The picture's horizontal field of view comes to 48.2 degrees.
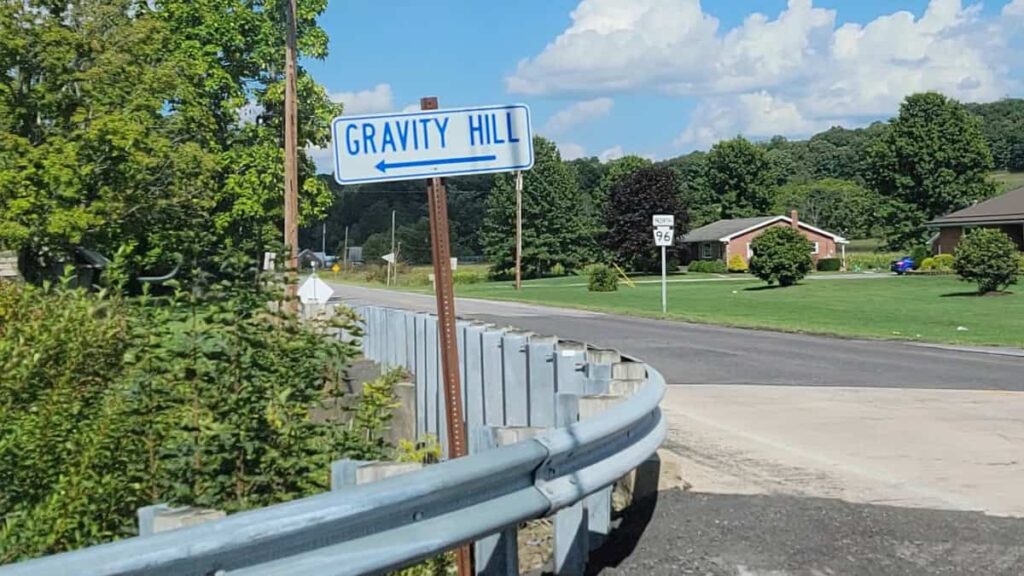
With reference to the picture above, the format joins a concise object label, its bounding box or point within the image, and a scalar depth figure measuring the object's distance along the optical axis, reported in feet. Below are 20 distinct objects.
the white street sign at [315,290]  66.03
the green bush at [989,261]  138.21
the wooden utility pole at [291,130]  104.03
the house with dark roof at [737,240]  315.37
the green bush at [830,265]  286.05
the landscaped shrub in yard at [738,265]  287.34
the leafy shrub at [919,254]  241.55
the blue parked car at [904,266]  238.89
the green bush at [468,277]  311.54
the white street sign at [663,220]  113.09
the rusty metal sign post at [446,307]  17.56
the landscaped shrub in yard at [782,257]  183.73
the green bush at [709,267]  296.10
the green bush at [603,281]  201.46
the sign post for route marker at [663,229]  113.31
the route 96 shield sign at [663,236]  113.39
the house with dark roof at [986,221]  220.84
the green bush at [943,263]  215.96
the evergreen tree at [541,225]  324.80
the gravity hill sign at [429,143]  17.92
